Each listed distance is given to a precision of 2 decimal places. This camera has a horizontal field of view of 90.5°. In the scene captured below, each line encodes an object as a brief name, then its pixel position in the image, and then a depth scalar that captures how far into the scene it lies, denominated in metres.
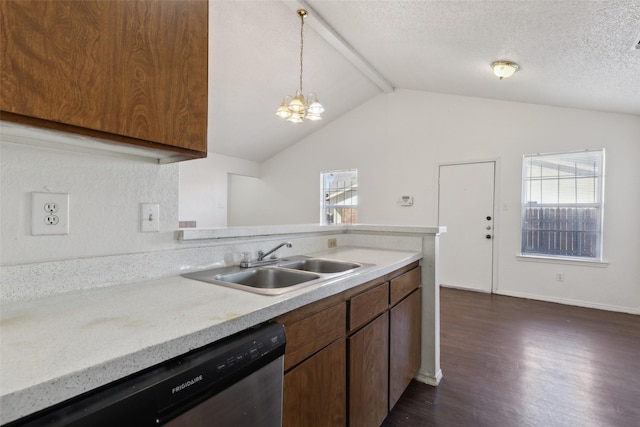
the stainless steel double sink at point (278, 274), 1.27
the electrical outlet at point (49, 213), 0.98
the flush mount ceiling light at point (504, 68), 3.03
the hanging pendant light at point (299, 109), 3.15
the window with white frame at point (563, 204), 4.00
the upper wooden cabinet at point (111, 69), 0.70
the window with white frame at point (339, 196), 6.14
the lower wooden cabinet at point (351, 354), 1.09
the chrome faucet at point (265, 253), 1.73
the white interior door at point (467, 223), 4.65
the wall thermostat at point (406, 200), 5.34
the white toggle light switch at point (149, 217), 1.24
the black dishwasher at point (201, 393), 0.57
